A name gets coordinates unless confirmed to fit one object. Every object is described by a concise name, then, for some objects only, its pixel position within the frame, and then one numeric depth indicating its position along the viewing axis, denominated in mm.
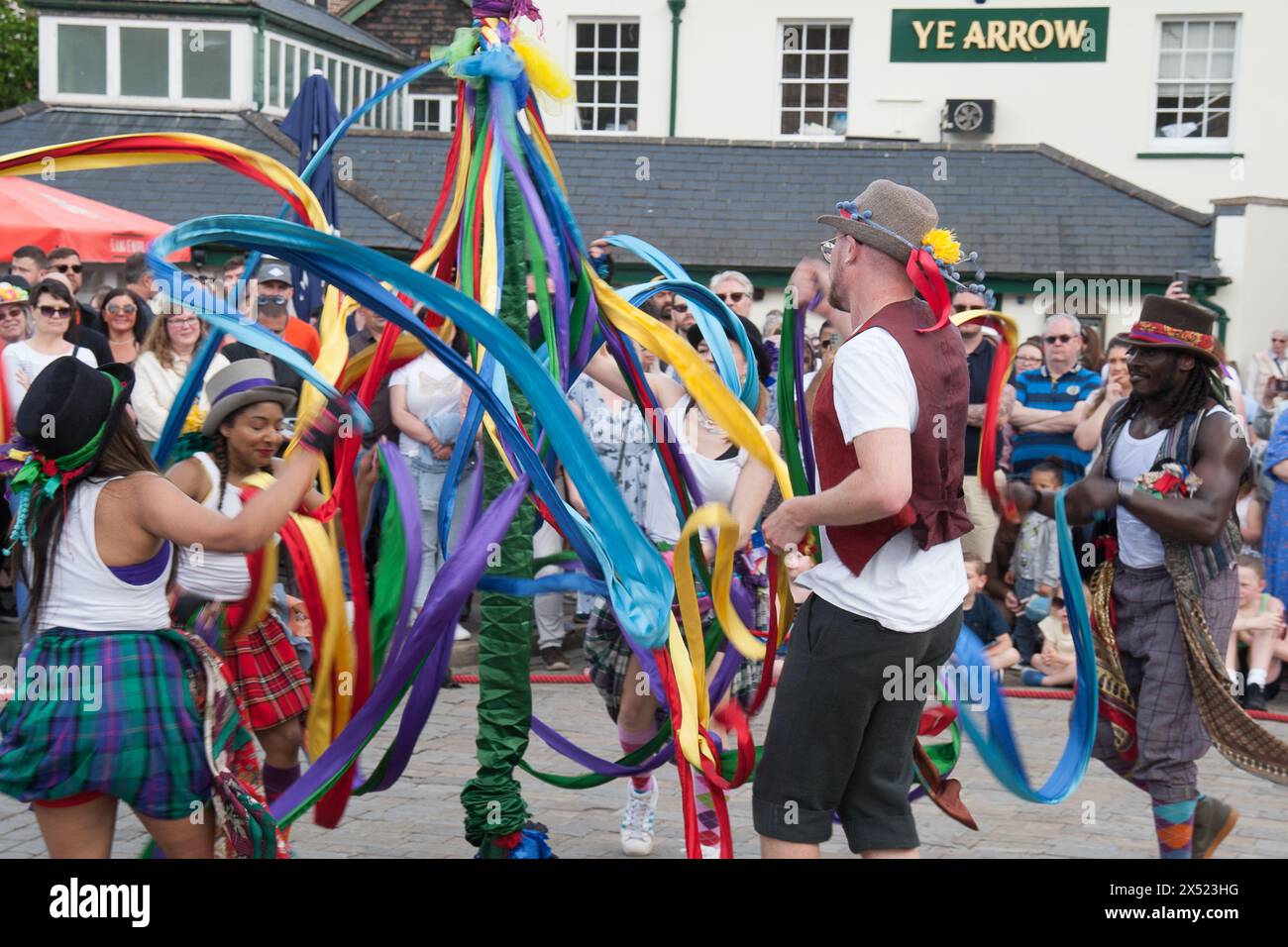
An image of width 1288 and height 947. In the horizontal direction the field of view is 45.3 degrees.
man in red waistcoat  3578
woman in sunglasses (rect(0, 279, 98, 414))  7578
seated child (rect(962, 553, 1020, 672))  7562
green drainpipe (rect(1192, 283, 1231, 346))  16938
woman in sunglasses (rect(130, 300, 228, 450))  7633
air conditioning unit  19641
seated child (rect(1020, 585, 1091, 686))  7645
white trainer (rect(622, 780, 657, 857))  5051
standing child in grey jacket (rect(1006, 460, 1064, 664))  8242
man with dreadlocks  4547
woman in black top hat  3588
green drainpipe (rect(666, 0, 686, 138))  20359
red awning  10836
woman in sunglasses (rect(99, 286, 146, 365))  8406
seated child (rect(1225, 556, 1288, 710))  7648
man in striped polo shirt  8156
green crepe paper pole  4344
